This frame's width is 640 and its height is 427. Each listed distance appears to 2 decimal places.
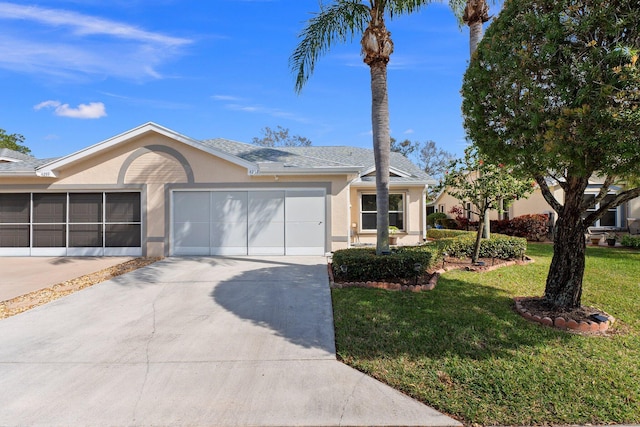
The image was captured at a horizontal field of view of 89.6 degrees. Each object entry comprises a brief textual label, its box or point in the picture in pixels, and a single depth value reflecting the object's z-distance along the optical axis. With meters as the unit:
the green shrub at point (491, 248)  10.41
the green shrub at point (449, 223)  22.73
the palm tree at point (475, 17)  10.14
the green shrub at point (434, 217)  25.45
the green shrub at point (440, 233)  15.65
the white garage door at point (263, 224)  11.92
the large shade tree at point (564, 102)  3.95
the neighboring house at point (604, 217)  16.81
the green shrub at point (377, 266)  7.55
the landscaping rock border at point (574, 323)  5.05
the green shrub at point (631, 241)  13.70
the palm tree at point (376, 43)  8.30
